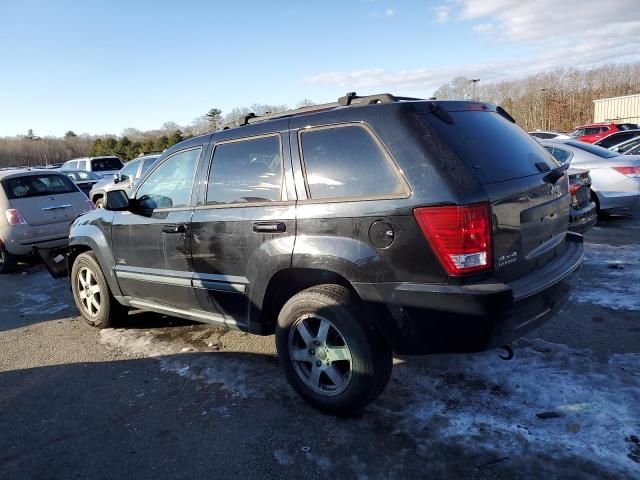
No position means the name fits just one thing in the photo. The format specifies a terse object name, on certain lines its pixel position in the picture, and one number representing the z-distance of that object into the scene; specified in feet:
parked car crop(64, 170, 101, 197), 57.77
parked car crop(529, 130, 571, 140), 69.11
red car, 78.54
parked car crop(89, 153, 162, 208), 45.11
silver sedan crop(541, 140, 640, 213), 27.94
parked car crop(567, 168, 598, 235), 20.08
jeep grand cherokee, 8.70
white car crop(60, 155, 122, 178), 71.36
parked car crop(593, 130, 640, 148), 57.25
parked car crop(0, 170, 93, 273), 26.58
